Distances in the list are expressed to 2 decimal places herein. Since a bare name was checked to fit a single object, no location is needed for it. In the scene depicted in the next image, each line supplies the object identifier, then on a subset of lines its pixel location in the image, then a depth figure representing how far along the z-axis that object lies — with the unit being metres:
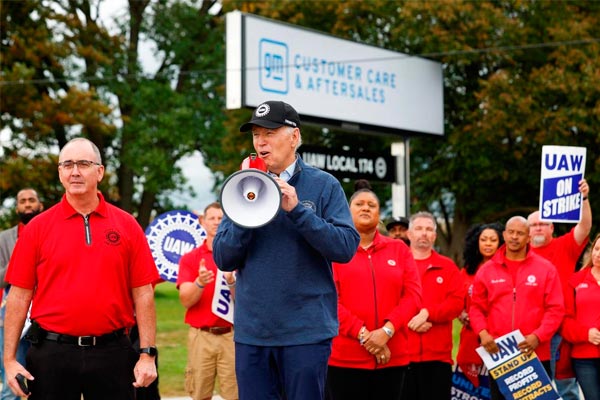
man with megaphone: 4.41
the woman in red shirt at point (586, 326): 7.80
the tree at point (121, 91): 29.47
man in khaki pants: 8.06
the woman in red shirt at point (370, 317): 6.84
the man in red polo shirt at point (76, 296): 5.07
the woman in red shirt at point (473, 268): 8.66
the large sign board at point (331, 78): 13.63
